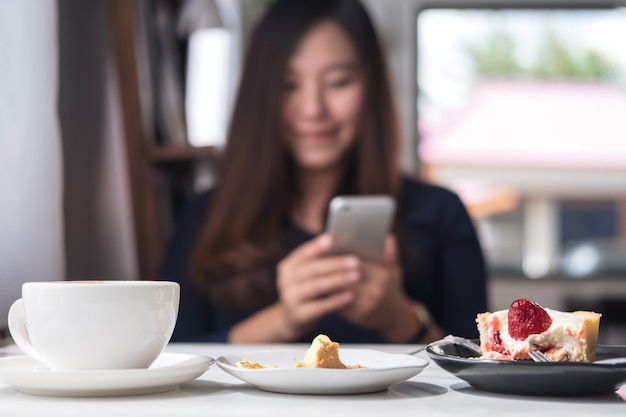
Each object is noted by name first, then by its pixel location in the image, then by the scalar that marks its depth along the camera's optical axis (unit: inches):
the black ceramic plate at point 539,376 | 32.1
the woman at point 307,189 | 89.3
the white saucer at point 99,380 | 31.8
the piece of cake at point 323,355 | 33.5
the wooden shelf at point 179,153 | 103.9
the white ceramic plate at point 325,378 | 31.9
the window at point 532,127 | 183.0
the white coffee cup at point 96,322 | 33.1
